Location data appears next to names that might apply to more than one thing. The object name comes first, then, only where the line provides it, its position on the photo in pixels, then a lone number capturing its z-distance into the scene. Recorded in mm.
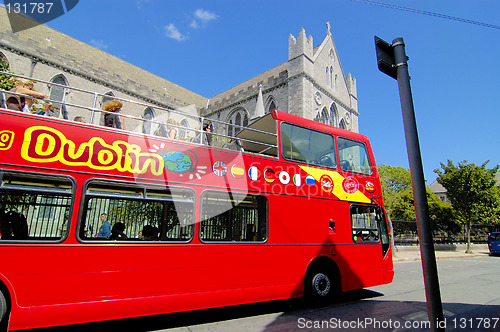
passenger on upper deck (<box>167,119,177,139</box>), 6125
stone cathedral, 20188
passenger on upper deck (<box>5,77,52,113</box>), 4394
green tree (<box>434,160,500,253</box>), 21969
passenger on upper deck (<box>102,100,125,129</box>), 5140
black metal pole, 2607
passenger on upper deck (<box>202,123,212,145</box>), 5855
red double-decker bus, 3756
